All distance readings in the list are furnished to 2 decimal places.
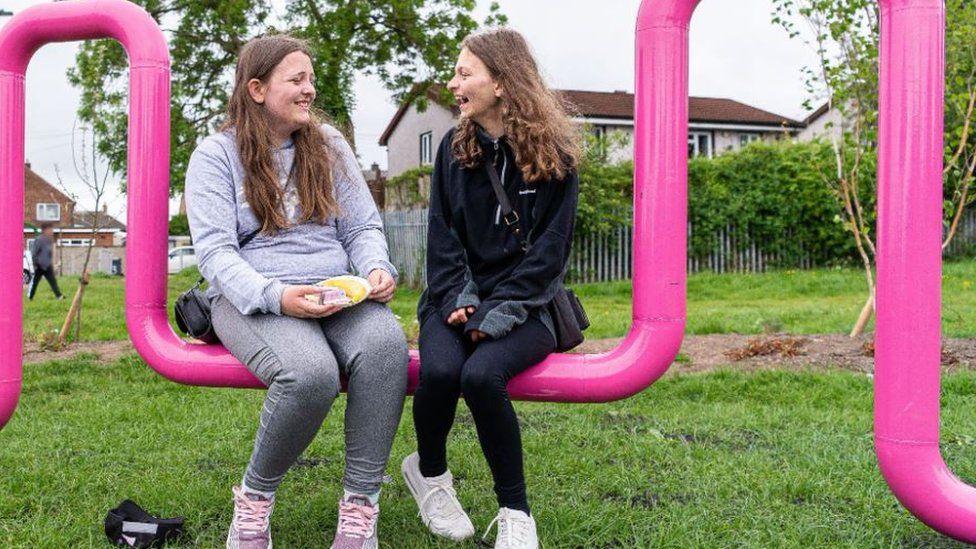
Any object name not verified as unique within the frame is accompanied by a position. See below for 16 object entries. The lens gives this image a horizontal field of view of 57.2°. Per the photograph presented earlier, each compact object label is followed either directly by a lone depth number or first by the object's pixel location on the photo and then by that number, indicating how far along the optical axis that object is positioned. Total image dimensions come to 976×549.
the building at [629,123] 26.33
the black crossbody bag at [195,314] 2.77
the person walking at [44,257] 14.97
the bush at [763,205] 15.45
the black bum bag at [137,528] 2.70
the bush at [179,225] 36.53
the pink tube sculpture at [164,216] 2.59
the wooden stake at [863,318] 6.40
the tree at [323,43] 13.98
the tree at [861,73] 6.39
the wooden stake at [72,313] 7.16
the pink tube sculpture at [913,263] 2.34
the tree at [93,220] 7.14
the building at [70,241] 33.62
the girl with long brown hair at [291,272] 2.53
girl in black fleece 2.57
